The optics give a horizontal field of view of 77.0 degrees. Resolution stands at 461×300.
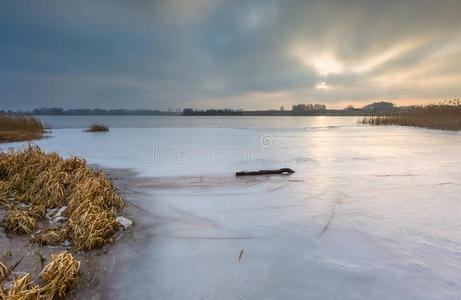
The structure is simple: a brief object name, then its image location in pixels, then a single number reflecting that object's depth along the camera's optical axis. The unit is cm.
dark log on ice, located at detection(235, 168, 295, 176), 643
